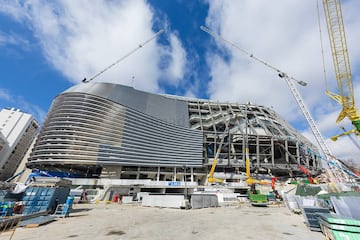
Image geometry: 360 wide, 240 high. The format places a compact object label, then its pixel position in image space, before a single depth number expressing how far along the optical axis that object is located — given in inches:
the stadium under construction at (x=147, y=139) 2218.3
